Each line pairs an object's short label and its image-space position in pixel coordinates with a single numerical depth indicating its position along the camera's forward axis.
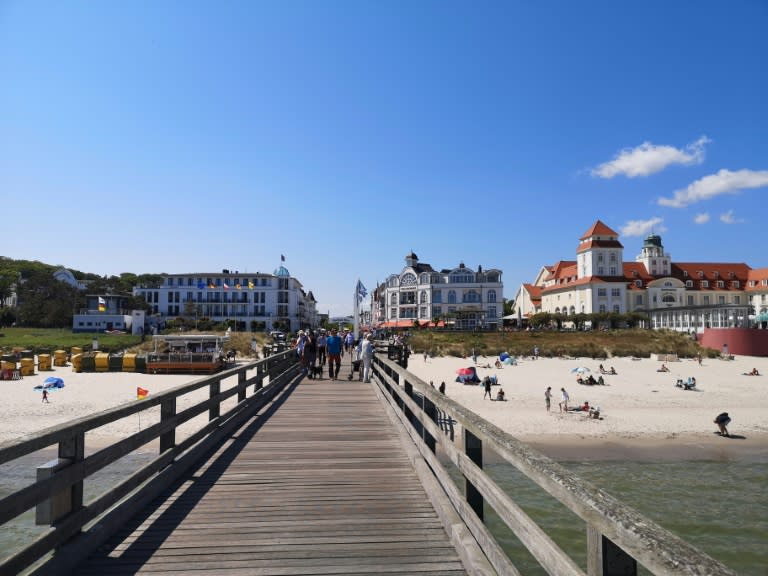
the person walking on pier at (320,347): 18.46
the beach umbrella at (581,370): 34.51
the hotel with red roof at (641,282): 80.75
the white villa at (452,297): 75.38
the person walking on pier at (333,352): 16.88
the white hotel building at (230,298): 87.38
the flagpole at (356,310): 28.02
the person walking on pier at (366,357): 15.79
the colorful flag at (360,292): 28.47
